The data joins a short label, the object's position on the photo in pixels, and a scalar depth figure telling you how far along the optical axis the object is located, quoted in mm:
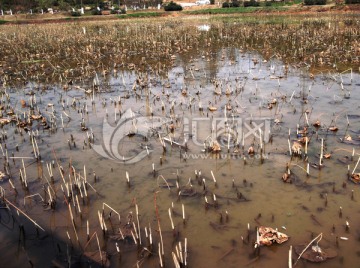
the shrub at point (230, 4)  63625
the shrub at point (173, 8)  64431
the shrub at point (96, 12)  64375
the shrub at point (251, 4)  61531
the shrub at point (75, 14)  63844
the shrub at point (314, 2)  55069
